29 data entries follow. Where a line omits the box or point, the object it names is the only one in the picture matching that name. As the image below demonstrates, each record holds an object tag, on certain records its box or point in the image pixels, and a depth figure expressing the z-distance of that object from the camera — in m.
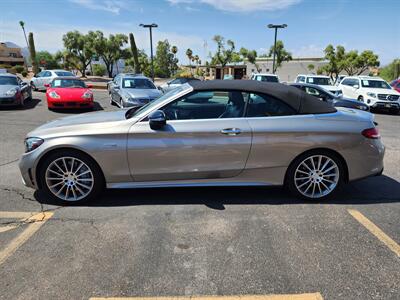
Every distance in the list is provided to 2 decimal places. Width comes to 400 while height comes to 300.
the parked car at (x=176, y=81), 20.95
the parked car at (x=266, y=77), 19.21
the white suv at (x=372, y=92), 14.66
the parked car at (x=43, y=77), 20.02
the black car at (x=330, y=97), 12.64
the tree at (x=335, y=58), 43.78
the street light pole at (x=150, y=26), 27.19
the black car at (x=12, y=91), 12.29
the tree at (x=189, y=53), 94.57
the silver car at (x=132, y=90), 11.22
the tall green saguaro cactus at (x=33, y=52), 37.70
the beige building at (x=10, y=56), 82.12
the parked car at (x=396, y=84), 16.74
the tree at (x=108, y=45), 46.03
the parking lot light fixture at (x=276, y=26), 26.42
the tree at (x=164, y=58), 71.06
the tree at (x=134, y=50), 39.33
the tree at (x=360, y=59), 42.72
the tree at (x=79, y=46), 45.66
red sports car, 11.83
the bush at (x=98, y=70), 57.22
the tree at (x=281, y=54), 50.87
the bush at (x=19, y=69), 55.92
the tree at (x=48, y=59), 59.67
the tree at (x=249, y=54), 54.07
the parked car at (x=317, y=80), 18.81
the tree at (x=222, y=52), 53.78
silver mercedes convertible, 3.85
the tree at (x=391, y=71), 33.22
